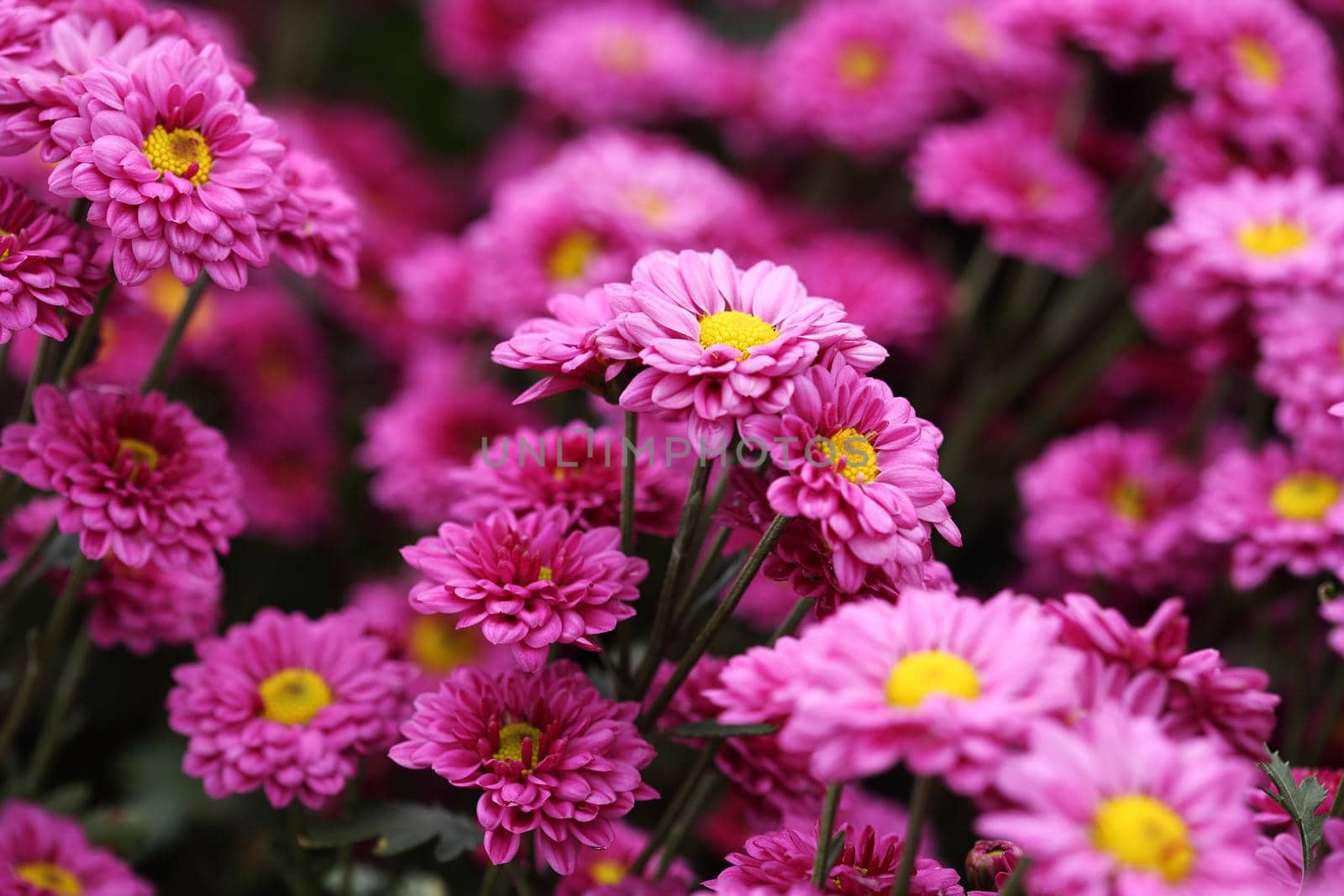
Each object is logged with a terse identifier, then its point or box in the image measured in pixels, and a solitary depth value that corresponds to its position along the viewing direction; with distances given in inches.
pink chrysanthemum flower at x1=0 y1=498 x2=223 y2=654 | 32.6
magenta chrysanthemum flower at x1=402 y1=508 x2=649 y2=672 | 29.6
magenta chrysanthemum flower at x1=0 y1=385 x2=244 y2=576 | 30.7
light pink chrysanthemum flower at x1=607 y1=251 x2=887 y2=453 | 28.9
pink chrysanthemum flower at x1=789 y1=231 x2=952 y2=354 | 37.4
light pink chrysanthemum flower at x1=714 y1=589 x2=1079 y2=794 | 27.3
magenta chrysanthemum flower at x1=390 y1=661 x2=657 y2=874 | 29.5
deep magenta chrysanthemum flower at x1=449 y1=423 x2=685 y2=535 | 31.4
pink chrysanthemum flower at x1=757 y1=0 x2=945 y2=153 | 40.0
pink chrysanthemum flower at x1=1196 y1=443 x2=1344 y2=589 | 33.2
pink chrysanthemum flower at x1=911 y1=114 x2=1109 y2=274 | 37.3
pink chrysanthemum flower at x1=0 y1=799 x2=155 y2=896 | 32.0
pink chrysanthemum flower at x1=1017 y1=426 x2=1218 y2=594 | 35.8
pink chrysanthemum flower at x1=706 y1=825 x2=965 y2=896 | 29.3
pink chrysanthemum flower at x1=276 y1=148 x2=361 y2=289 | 31.1
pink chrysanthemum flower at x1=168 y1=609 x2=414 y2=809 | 30.9
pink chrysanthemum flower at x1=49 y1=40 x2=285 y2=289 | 29.8
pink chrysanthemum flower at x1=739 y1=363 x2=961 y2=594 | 28.7
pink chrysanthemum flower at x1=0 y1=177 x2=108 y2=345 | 29.9
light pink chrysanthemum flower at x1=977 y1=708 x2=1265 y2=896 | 27.0
